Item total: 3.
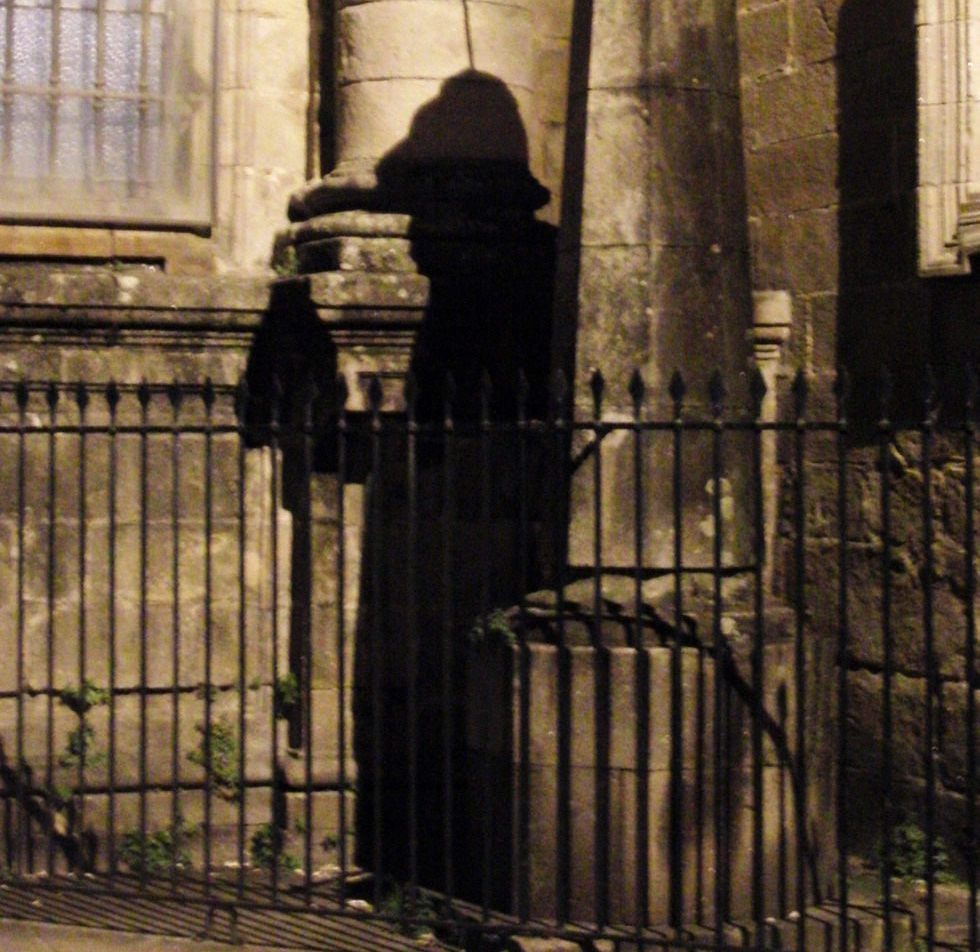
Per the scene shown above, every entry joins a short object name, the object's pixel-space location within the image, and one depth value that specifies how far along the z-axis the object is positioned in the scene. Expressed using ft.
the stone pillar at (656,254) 20.80
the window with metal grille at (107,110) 26.66
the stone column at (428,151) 25.70
